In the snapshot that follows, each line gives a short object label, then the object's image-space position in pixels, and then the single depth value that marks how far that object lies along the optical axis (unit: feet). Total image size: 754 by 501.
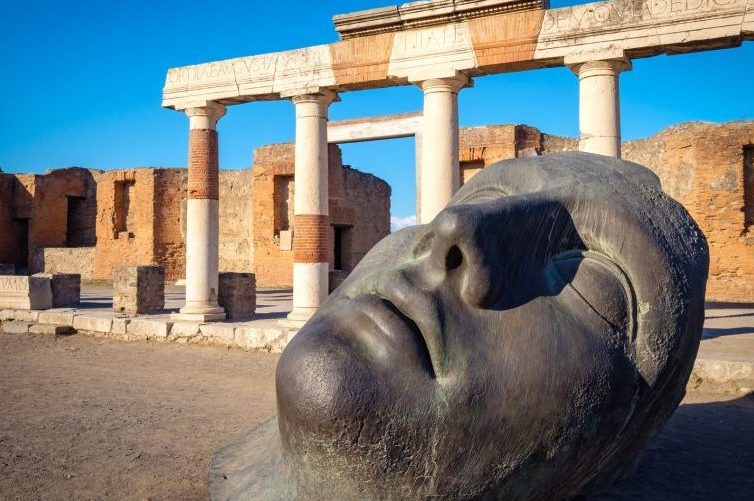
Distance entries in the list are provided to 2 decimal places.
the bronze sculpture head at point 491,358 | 5.64
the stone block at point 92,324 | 33.94
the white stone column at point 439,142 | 28.37
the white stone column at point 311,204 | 31.12
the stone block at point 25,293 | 39.11
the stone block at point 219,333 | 30.37
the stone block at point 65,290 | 41.47
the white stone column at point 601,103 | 25.62
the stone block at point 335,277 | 41.11
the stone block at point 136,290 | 37.32
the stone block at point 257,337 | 29.04
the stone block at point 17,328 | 35.42
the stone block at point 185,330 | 31.81
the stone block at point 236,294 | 35.60
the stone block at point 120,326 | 33.34
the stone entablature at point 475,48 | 23.85
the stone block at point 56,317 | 36.01
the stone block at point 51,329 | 34.83
